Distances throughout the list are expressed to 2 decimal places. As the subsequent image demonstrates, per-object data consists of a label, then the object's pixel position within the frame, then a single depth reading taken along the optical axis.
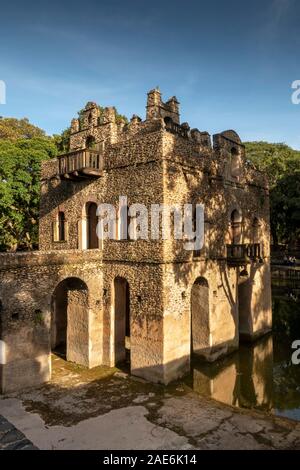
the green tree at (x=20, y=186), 25.31
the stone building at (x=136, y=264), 12.80
